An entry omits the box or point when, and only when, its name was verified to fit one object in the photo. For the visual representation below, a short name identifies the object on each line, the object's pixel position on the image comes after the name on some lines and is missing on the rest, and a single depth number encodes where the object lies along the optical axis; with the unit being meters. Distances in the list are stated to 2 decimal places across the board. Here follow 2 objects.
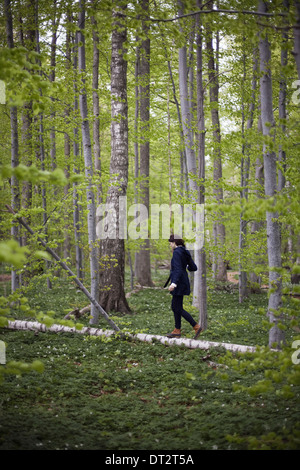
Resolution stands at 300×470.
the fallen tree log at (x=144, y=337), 13.72
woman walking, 15.09
